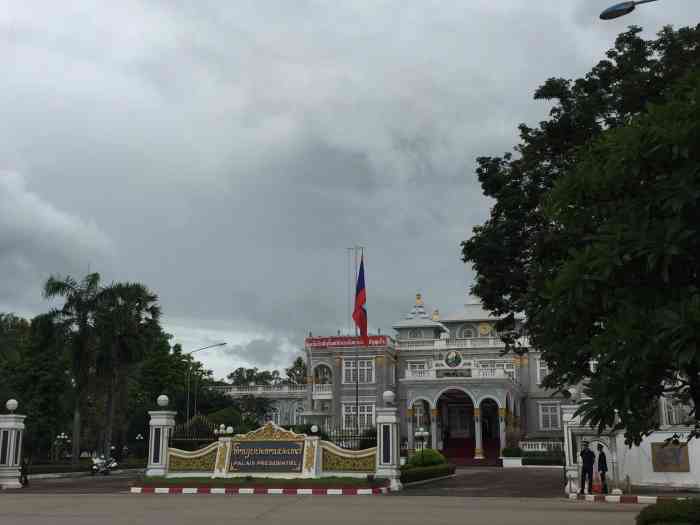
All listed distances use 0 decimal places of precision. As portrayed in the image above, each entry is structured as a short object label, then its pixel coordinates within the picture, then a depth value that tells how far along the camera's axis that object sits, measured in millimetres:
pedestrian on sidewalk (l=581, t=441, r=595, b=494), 19078
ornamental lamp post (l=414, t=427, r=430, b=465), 38000
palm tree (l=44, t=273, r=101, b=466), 34344
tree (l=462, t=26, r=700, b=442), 20344
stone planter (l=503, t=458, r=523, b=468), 40250
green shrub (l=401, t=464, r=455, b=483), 23930
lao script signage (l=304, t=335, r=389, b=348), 52781
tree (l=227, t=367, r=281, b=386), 94994
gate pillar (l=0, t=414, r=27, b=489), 25328
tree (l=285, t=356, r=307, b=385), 83325
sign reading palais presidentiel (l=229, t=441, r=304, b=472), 23016
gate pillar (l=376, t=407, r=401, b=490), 22203
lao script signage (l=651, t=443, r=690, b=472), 21266
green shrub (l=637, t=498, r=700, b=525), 8461
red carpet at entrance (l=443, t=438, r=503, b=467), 44531
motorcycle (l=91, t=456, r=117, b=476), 33094
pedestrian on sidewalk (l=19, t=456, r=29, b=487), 25719
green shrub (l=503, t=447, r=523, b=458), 40812
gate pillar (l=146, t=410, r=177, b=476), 23938
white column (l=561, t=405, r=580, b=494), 19906
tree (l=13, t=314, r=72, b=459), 39688
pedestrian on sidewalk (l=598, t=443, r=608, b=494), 19328
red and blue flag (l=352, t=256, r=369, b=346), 29375
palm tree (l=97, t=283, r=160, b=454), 34531
